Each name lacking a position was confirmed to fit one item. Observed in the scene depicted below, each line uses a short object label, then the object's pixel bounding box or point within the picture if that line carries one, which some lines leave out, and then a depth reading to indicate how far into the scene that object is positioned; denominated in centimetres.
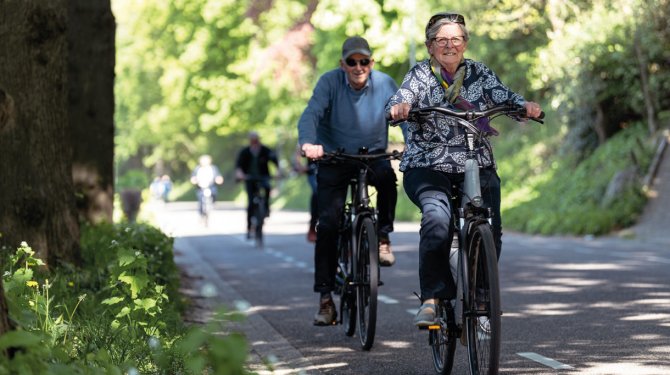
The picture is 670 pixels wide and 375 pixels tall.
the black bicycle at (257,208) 4406
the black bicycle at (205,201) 6378
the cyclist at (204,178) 6400
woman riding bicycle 1305
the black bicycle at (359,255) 1627
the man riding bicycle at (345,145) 1773
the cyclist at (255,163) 4428
